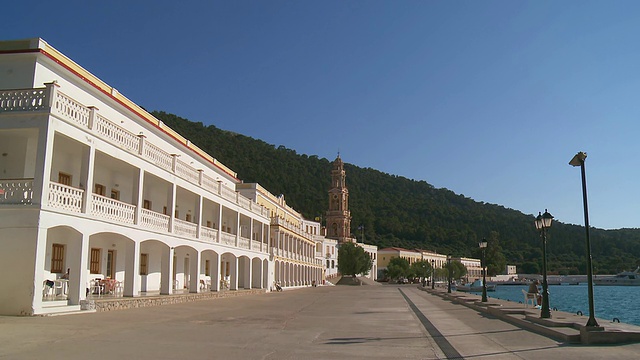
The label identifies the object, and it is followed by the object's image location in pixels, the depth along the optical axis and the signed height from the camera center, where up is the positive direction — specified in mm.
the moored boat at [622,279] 153250 -5721
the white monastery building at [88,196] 14898 +2531
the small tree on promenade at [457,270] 128163 -2943
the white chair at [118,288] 23192 -1545
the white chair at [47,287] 17469 -1126
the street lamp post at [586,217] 12094 +1065
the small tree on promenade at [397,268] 112562 -2299
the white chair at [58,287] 18406 -1208
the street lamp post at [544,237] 16047 +742
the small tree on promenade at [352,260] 92562 -541
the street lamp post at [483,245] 29653 +766
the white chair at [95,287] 21833 -1381
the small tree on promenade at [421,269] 117000 -2551
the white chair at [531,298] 22009 -1640
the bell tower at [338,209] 104438 +9564
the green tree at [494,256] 155625 +713
